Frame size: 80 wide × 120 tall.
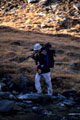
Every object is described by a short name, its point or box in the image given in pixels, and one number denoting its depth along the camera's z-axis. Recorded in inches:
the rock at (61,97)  583.0
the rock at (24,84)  649.6
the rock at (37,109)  474.7
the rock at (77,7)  1787.6
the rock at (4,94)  542.9
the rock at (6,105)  438.6
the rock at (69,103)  540.7
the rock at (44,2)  1884.6
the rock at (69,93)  628.7
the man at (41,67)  554.7
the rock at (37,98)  538.0
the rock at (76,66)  908.4
